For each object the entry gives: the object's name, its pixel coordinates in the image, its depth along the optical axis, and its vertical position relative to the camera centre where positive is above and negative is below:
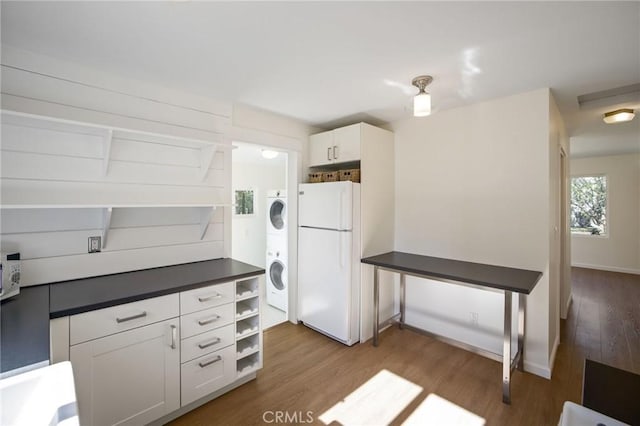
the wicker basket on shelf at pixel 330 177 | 2.98 +0.39
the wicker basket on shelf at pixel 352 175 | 2.80 +0.39
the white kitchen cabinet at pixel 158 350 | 1.42 -0.84
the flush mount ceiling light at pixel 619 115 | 2.74 +0.98
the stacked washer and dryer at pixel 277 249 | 3.53 -0.49
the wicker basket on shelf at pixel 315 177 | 3.10 +0.40
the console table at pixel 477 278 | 1.93 -0.51
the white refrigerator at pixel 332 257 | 2.68 -0.47
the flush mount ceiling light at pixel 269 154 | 3.54 +0.78
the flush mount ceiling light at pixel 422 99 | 2.00 +0.83
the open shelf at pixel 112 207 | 1.52 +0.03
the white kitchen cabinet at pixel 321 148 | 3.02 +0.73
